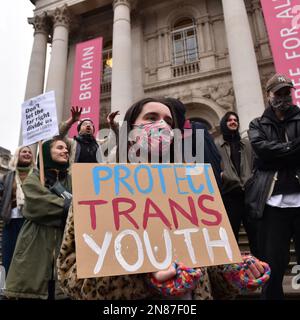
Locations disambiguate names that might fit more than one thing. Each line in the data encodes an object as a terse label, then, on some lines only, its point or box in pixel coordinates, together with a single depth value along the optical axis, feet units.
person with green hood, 7.44
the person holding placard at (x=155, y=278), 3.26
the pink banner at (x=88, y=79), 31.60
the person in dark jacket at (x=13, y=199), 11.20
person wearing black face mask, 6.69
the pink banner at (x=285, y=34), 23.65
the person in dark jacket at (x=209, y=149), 8.27
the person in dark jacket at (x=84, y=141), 13.21
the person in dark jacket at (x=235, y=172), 10.28
